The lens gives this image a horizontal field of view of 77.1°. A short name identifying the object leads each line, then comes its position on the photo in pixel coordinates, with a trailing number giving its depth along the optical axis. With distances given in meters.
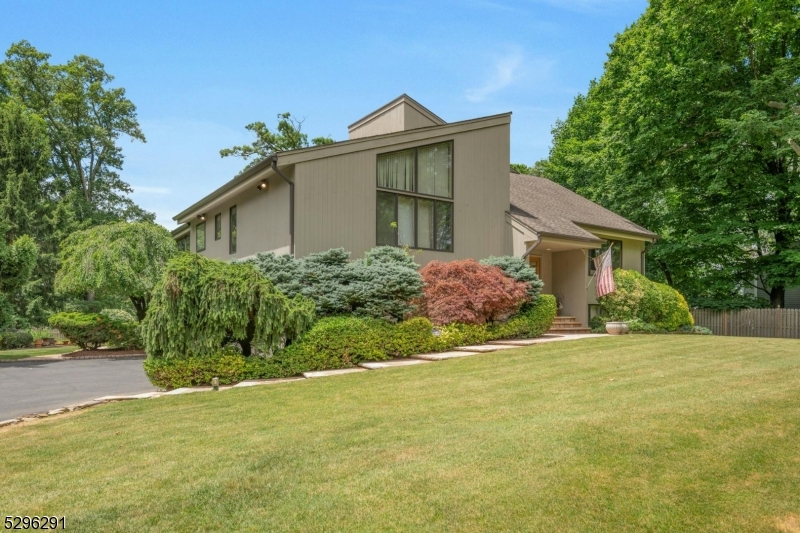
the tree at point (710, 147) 17.78
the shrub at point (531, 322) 12.73
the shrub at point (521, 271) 13.38
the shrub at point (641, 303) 16.27
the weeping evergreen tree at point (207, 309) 8.32
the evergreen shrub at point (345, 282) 10.38
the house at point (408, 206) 12.22
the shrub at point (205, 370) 8.27
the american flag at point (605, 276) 14.87
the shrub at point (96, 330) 17.56
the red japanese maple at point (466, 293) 11.79
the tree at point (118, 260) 16.89
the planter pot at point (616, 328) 14.40
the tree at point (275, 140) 34.97
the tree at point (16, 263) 16.28
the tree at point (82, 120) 29.89
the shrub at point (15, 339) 19.75
